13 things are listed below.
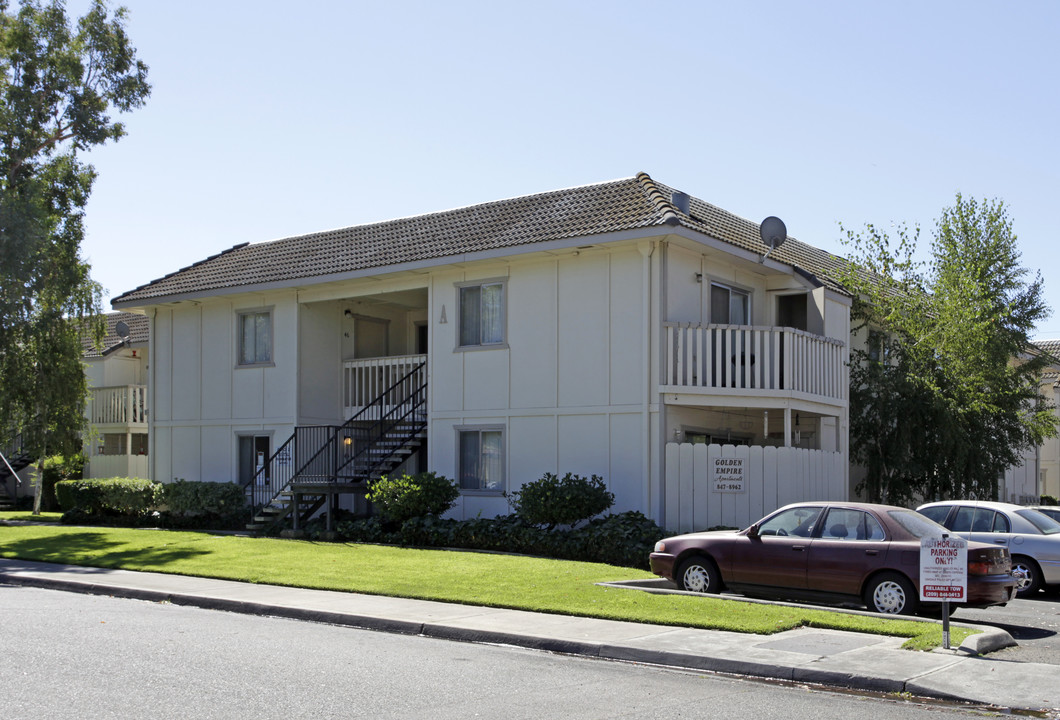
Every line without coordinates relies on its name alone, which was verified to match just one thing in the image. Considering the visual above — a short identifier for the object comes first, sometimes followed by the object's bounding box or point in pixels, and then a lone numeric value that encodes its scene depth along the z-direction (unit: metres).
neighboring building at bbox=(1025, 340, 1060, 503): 44.34
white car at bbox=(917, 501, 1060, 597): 16.06
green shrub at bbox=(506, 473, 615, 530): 19.12
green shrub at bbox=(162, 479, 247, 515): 24.53
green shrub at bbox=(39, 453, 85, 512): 34.81
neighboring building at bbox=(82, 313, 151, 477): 34.66
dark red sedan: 12.65
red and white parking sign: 10.41
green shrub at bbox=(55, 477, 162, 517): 25.88
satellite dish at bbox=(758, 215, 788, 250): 22.12
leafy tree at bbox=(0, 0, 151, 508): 27.48
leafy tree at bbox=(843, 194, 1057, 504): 23.81
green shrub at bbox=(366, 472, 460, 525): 20.64
